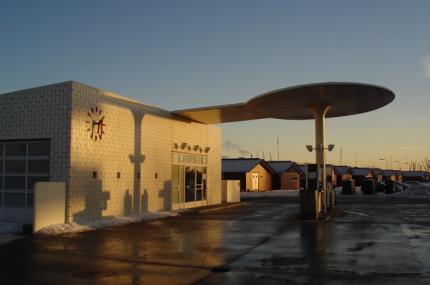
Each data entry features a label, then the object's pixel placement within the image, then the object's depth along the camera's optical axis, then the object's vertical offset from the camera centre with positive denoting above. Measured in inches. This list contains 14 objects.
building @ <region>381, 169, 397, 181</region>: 4839.3 +44.9
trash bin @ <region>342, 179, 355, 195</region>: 2059.5 -34.6
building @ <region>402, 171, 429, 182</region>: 5384.8 +26.3
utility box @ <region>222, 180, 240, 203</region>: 1332.4 -32.2
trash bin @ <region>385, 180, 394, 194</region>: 2084.2 -35.5
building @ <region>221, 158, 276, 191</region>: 2370.8 +31.6
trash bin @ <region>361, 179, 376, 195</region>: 2048.5 -34.7
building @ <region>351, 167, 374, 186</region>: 3909.9 +44.9
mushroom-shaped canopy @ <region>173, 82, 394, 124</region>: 776.9 +134.5
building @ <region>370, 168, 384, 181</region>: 4279.0 +59.5
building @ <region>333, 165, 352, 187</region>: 3387.6 +34.6
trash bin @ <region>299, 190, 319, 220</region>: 807.7 -40.8
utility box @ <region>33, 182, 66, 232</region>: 623.8 -31.6
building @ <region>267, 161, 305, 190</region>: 2657.5 +19.3
